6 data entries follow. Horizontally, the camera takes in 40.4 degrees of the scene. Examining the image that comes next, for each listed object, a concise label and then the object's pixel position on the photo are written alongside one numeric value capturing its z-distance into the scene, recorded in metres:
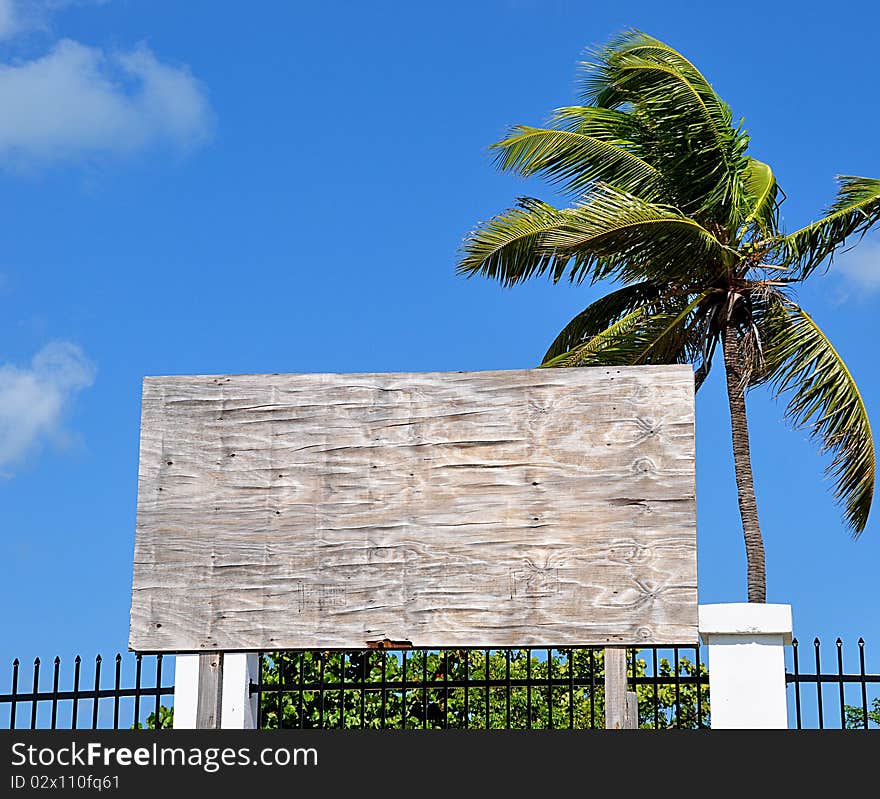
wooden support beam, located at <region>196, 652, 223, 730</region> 7.36
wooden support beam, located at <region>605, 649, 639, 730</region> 6.79
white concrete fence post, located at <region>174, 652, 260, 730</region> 8.78
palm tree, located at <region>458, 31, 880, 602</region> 13.16
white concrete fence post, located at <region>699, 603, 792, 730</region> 8.41
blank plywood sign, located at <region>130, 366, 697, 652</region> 6.70
